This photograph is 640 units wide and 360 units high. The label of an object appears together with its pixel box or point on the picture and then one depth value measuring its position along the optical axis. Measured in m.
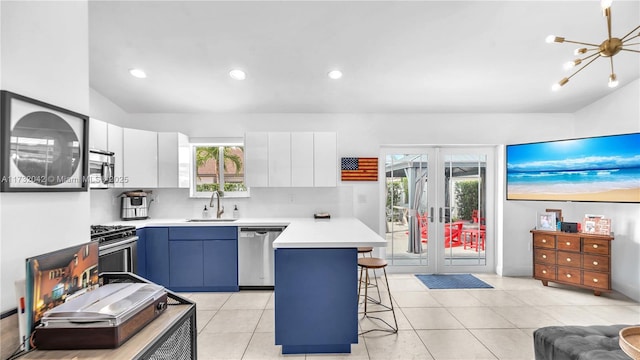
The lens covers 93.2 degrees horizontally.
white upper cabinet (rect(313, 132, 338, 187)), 4.17
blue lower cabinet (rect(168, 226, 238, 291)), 3.88
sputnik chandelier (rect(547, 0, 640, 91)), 2.00
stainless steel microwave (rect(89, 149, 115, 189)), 3.15
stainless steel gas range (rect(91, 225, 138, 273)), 3.01
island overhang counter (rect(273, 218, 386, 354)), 2.46
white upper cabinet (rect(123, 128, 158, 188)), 3.88
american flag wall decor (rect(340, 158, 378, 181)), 4.55
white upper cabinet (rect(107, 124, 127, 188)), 3.64
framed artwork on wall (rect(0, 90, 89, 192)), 1.12
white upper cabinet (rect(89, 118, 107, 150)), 3.35
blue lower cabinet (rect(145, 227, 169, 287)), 3.86
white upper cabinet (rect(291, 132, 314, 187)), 4.16
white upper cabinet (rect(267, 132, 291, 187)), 4.16
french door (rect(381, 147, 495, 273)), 4.74
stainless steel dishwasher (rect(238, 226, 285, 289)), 3.92
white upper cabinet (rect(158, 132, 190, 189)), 4.11
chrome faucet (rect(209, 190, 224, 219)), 4.42
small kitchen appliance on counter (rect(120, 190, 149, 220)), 4.12
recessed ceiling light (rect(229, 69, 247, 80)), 3.45
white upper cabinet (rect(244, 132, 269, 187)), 4.16
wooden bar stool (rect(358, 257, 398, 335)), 2.85
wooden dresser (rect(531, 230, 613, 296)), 3.68
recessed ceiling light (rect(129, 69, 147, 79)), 3.42
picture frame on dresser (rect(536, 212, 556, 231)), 4.14
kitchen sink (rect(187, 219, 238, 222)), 4.34
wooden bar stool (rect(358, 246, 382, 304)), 3.30
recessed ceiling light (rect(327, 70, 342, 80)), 3.47
